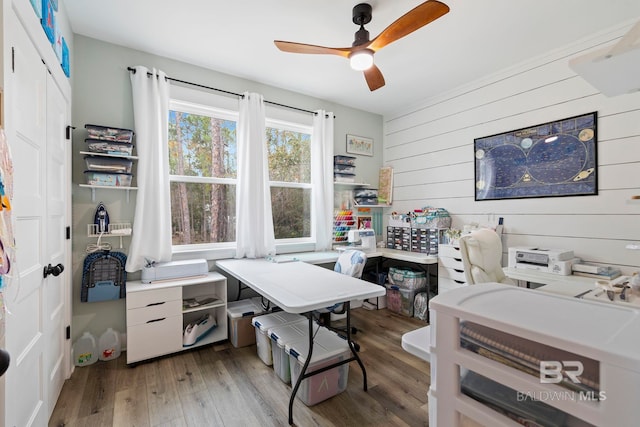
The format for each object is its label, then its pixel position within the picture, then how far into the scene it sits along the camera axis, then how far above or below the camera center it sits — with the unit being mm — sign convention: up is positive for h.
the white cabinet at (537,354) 513 -310
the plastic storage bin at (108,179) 2318 +279
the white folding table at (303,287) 1706 -525
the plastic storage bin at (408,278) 3406 -817
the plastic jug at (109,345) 2387 -1127
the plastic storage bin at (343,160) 3826 +696
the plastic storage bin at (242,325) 2633 -1066
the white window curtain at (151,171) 2527 +374
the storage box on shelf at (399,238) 3680 -355
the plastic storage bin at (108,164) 2316 +400
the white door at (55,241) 1656 -188
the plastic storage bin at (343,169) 3839 +588
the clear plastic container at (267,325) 2322 -924
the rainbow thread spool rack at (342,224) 3857 -171
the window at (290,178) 3512 +425
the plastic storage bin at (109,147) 2305 +540
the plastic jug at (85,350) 2297 -1133
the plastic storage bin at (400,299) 3393 -1075
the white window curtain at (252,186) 3074 +290
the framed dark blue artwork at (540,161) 2453 +488
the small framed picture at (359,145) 4062 +973
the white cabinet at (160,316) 2266 -876
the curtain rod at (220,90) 2630 +1300
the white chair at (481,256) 2127 -341
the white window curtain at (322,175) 3629 +468
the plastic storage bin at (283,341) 2086 -945
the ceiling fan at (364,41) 1806 +1205
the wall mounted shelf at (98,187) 2319 +209
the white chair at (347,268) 2588 -537
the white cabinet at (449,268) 3055 -623
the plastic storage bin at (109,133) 2309 +659
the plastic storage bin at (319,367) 1869 -1072
